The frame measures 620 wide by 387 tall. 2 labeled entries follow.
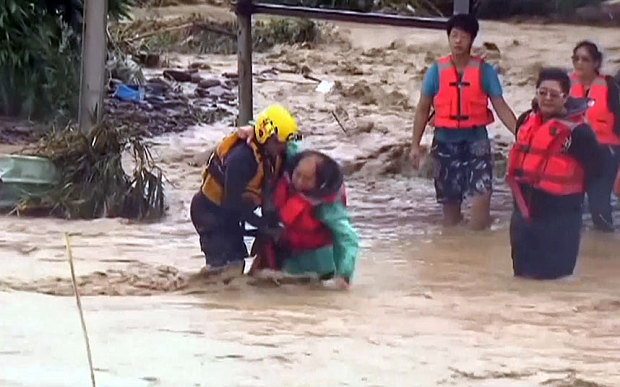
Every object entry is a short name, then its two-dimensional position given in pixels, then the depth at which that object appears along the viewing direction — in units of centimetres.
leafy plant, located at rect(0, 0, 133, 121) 2218
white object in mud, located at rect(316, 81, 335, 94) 2693
